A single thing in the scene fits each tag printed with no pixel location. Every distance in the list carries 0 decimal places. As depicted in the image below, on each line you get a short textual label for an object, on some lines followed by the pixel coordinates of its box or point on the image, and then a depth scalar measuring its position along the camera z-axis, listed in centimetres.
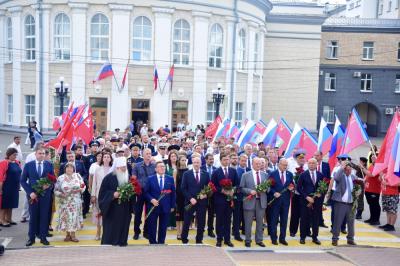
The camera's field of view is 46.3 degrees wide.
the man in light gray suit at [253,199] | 999
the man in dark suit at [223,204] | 992
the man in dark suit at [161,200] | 946
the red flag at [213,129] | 2069
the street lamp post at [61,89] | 2752
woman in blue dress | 1086
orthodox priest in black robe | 905
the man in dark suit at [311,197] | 1048
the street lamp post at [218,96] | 2875
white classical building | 3142
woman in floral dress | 961
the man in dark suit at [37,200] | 949
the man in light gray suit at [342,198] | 1012
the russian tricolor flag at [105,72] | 3038
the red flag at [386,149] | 994
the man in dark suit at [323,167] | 1145
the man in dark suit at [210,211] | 1083
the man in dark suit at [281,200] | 1028
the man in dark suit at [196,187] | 979
